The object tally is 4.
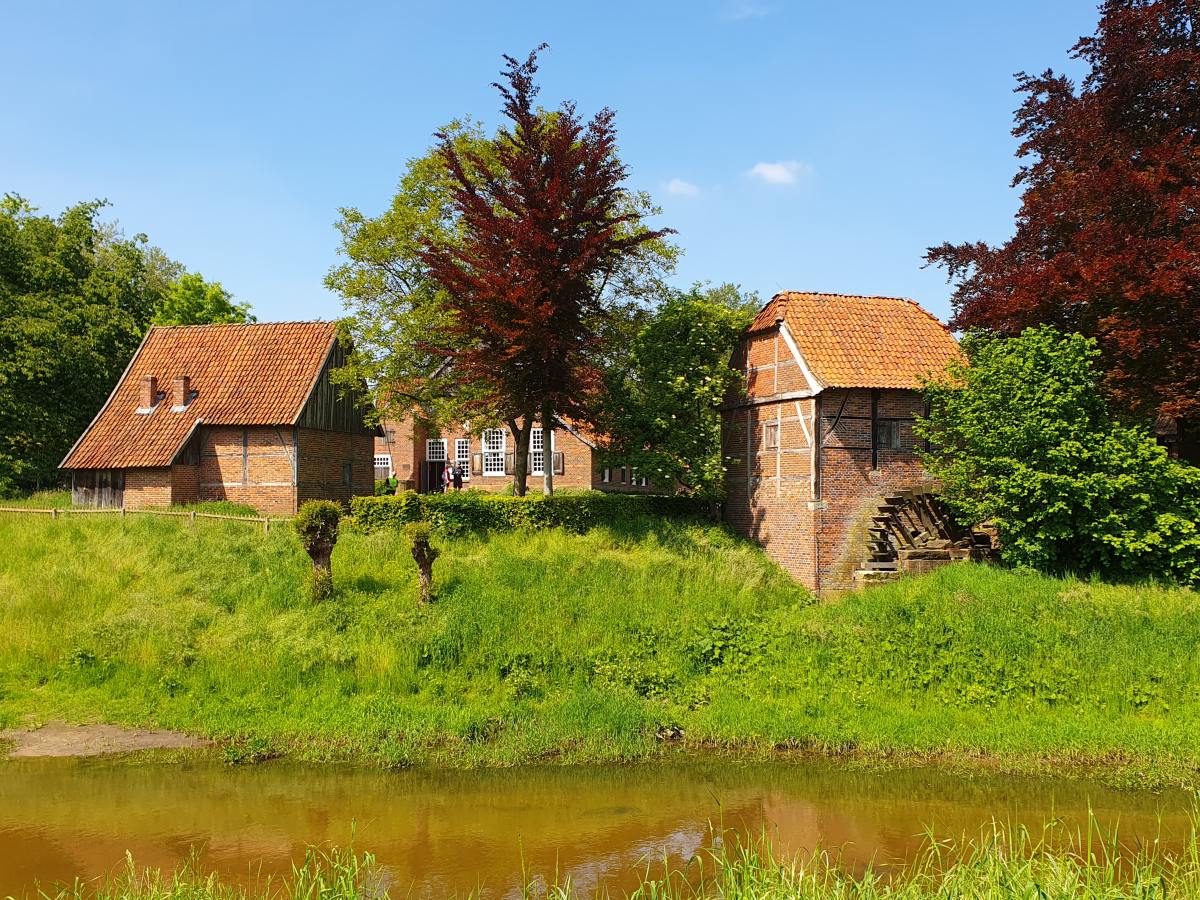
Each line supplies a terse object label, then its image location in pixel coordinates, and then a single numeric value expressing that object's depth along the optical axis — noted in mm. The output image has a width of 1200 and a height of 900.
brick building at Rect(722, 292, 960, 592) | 20094
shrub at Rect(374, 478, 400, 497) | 32153
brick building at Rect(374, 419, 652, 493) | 35094
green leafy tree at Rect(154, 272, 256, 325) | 38094
